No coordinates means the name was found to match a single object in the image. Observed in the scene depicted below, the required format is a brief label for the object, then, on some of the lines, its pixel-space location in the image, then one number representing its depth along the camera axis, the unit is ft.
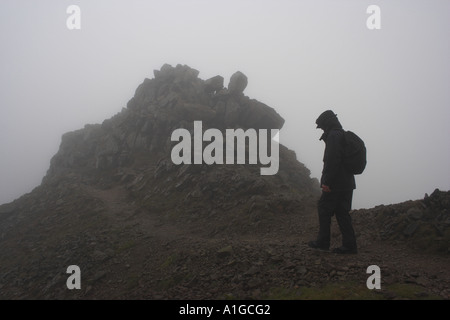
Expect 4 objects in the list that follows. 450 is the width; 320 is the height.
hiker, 31.09
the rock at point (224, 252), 36.11
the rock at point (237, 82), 120.16
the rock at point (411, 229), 39.05
